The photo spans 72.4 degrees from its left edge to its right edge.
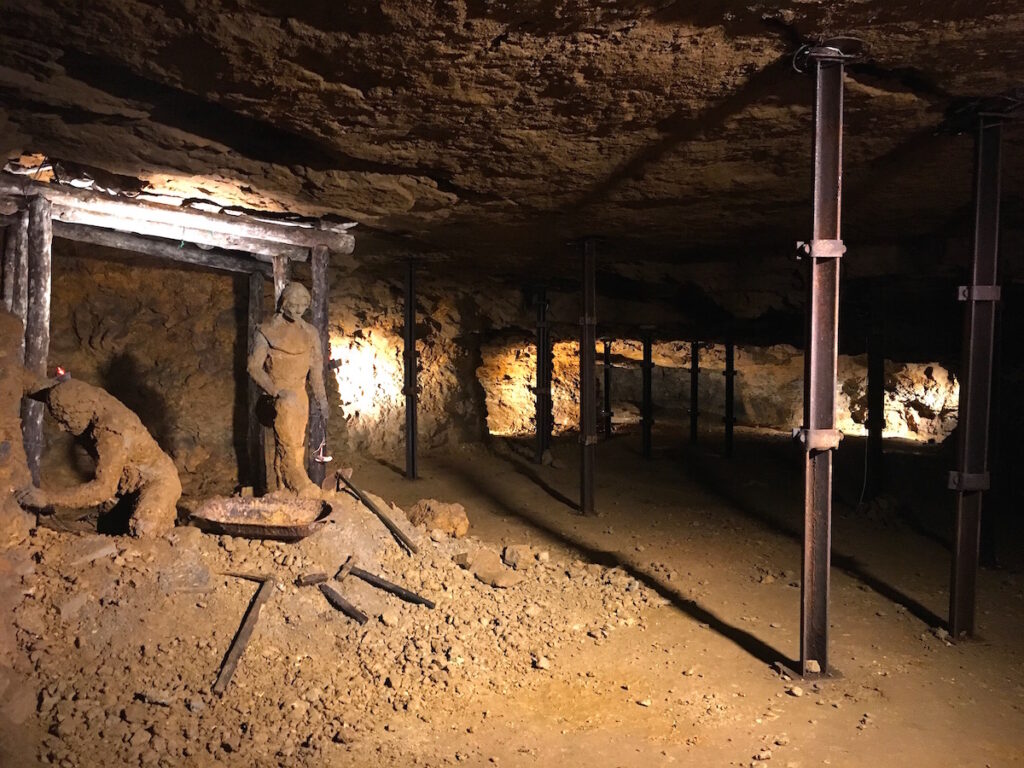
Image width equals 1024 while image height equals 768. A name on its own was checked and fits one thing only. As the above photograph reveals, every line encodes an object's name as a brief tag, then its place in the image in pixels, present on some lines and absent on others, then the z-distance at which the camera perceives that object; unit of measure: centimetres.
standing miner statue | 557
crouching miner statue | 461
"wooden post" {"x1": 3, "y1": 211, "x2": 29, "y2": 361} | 506
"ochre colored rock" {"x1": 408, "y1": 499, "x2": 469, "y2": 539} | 643
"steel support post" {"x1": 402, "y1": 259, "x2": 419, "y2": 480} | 898
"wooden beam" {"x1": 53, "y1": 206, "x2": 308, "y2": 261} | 536
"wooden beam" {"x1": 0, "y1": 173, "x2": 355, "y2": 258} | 518
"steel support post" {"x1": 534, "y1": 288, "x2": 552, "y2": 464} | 1051
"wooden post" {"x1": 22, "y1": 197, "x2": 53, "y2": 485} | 509
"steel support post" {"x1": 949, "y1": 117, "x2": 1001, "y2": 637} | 418
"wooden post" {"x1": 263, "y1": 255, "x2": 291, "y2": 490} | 638
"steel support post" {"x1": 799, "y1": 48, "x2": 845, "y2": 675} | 360
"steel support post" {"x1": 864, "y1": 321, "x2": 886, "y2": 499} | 793
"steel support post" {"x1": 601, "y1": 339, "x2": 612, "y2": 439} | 1298
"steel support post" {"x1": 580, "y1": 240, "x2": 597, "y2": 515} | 749
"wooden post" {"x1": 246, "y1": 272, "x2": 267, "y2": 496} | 792
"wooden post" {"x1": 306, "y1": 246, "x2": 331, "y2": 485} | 666
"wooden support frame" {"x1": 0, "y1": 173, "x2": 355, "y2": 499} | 508
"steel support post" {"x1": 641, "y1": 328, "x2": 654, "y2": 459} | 1123
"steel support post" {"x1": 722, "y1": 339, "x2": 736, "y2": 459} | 1159
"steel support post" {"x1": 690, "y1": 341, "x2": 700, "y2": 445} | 1186
